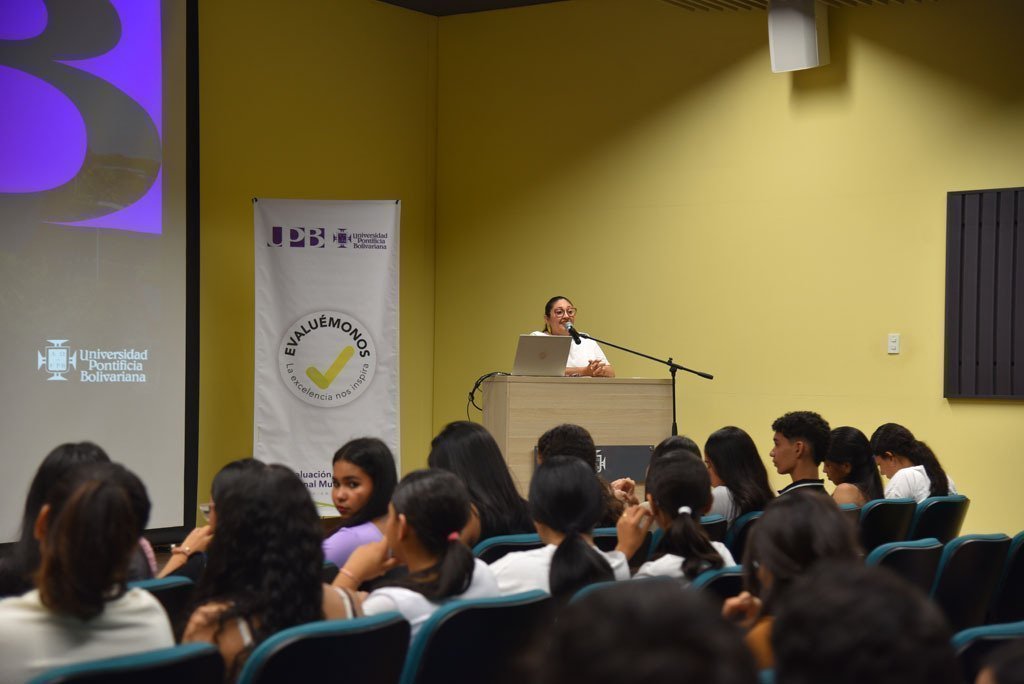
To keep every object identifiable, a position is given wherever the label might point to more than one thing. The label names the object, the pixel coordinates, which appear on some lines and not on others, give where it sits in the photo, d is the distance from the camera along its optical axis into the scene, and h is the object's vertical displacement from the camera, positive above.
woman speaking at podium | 6.45 -0.16
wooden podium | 5.81 -0.47
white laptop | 5.95 -0.17
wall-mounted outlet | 6.86 -0.10
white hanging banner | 6.66 -0.05
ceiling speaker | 6.81 +1.81
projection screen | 5.93 +0.45
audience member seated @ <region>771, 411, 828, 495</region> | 4.58 -0.48
